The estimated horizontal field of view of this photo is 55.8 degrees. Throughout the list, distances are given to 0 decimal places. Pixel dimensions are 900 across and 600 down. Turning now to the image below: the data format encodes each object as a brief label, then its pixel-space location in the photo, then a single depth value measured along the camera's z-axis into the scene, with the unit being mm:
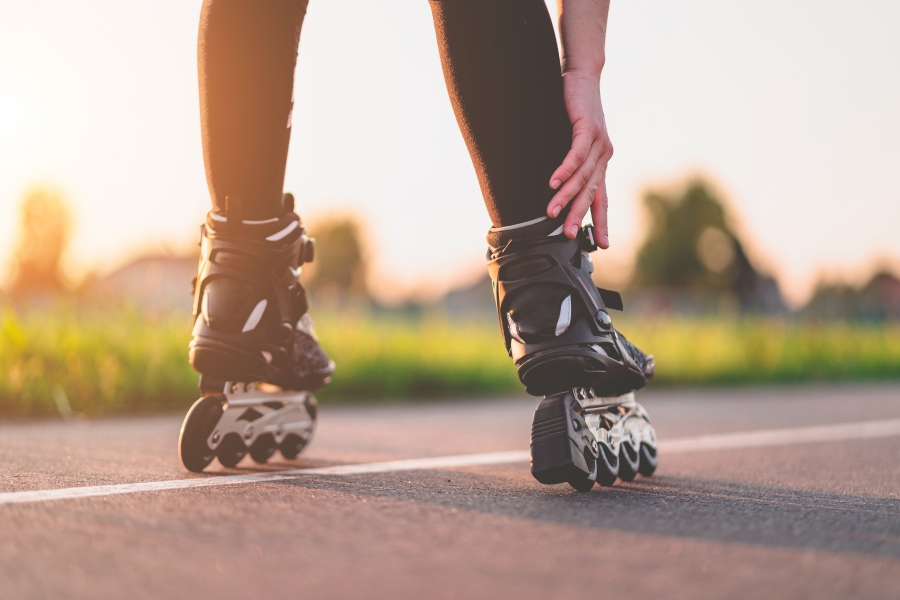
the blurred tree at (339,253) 71688
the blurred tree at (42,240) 58750
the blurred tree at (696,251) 60469
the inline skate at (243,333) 1896
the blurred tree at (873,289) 58744
